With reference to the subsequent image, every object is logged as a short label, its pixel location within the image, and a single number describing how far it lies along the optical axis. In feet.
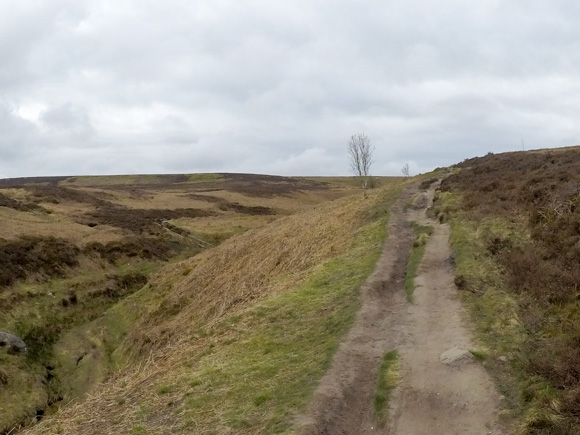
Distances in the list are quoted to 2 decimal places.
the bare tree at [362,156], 192.85
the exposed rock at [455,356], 45.16
